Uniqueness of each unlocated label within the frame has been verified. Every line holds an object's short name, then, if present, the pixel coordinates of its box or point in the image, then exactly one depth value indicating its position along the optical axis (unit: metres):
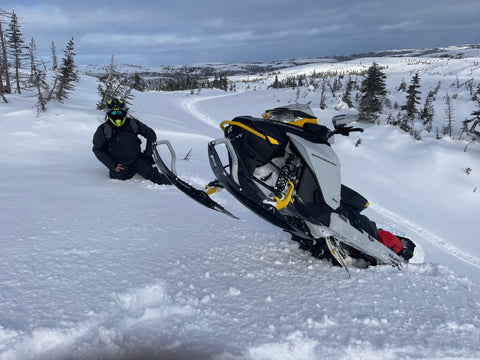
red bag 3.23
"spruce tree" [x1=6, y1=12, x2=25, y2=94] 11.00
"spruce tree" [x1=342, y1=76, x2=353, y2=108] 16.76
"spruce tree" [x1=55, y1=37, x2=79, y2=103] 10.31
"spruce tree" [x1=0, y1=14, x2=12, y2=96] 10.34
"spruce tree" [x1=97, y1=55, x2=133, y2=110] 10.17
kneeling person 5.00
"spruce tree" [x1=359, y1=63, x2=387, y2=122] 14.45
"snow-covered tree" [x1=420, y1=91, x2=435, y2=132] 13.57
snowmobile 2.47
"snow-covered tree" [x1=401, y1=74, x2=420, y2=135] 13.73
